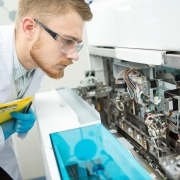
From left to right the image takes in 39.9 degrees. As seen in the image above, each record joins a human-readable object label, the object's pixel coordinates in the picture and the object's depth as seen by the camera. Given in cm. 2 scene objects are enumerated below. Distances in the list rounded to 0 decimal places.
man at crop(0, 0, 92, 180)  108
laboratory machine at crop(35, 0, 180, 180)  80
